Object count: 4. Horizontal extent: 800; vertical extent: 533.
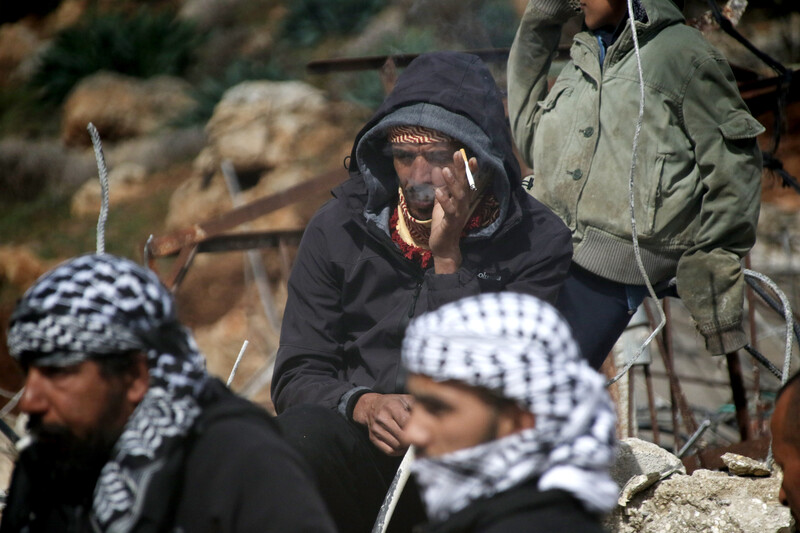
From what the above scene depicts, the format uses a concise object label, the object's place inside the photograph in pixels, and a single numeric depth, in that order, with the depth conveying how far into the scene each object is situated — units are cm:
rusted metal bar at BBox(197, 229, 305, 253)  1090
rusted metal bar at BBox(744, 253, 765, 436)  879
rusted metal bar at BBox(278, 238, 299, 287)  1259
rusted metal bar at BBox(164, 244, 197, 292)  1001
